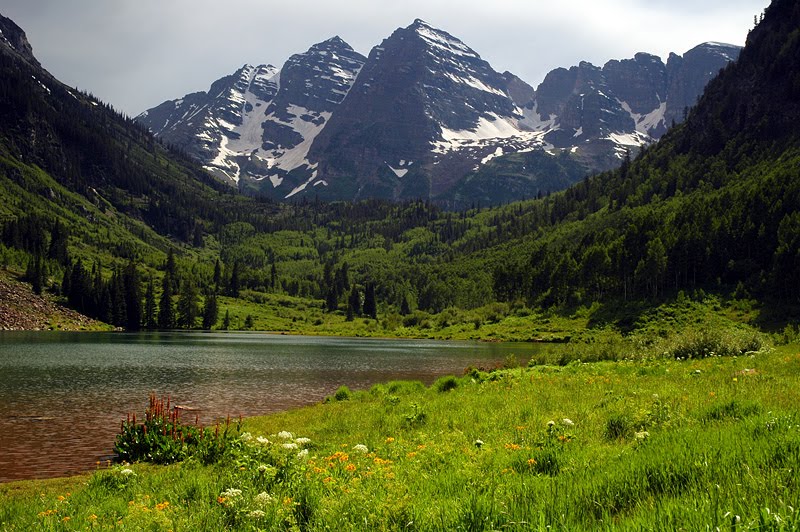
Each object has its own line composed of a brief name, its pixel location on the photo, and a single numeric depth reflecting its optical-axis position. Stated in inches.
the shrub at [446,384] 1429.1
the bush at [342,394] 1511.8
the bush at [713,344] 1488.8
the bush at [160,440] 791.7
